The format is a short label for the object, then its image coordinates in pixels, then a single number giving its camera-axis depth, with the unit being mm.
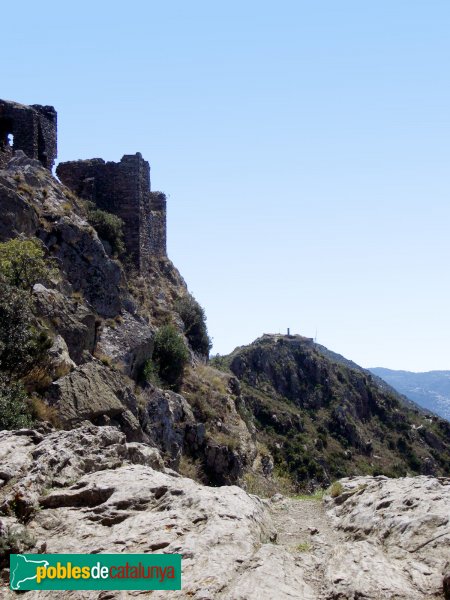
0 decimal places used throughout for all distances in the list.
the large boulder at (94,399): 14367
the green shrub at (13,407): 11371
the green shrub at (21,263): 16672
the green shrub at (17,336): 13727
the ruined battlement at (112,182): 27531
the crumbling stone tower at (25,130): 26516
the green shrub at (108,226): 26106
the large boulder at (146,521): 6305
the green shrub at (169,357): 24656
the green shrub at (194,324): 29938
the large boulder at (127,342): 21266
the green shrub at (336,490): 13583
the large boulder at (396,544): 6285
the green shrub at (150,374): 22516
